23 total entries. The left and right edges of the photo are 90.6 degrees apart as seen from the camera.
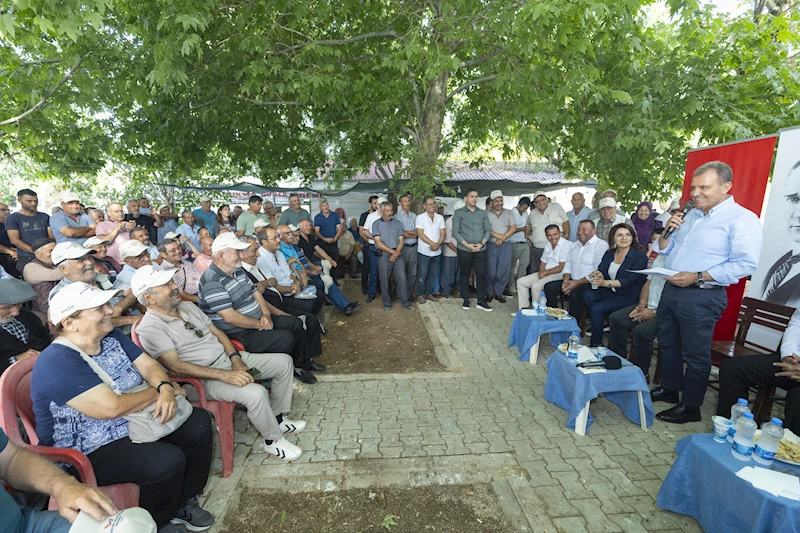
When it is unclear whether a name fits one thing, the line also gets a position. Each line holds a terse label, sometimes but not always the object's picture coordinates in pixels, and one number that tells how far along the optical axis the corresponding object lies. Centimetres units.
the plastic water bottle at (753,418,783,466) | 212
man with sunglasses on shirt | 299
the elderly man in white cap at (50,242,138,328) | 368
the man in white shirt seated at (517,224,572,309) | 648
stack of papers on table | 192
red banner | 450
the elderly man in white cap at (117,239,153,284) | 451
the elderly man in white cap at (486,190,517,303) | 763
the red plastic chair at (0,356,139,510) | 209
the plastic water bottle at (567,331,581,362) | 382
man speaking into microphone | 328
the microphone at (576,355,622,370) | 351
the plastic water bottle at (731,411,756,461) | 220
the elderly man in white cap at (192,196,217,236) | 943
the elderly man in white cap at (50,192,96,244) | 612
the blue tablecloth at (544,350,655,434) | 346
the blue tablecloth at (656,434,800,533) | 190
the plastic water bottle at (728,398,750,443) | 239
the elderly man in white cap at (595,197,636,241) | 685
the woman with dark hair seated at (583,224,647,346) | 516
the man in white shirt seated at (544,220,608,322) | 585
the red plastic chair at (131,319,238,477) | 302
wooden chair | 398
